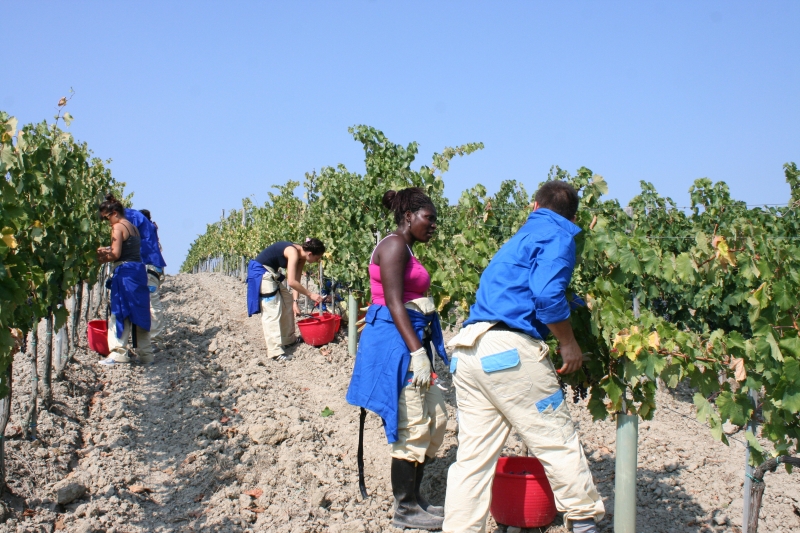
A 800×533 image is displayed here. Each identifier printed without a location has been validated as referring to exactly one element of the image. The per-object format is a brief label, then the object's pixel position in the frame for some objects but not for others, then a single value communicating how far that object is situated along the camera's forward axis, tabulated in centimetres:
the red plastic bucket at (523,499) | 310
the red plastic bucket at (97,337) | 700
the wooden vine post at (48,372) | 484
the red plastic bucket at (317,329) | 724
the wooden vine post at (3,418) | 356
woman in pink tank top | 320
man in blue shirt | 265
